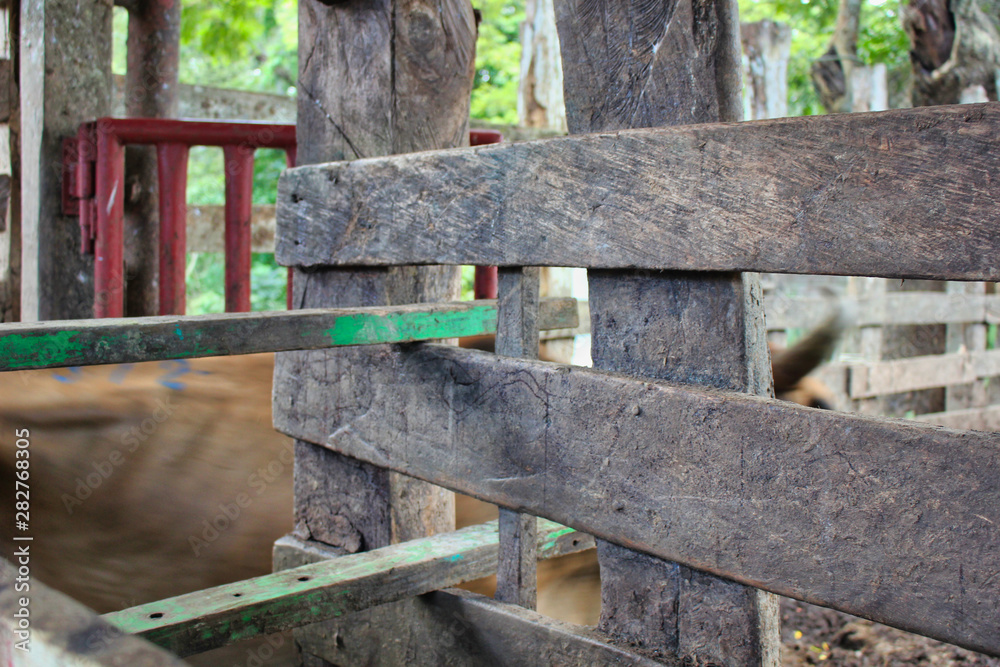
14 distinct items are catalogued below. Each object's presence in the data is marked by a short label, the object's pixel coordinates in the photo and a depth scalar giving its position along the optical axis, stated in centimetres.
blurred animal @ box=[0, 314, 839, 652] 234
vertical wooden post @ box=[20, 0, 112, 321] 318
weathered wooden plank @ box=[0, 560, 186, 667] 68
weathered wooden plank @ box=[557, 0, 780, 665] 143
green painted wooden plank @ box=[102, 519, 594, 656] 164
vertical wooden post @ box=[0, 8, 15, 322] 321
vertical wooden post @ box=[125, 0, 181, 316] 343
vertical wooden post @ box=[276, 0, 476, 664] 208
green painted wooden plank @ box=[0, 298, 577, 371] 131
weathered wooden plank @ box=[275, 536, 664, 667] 165
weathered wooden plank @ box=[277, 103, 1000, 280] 110
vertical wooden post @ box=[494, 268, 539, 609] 169
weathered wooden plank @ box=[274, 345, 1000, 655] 113
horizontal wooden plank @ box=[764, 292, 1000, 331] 592
